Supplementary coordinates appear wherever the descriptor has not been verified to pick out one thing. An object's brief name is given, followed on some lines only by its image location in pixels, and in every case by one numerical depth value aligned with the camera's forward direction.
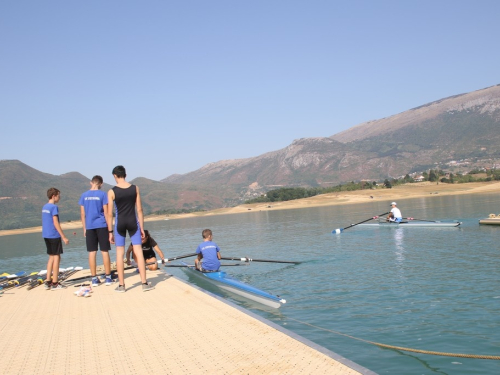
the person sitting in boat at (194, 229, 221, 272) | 14.41
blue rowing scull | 10.88
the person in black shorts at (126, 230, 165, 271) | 14.41
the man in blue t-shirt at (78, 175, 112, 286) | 11.30
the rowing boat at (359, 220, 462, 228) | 28.27
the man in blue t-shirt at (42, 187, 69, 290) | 11.17
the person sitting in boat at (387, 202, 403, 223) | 31.47
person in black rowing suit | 9.99
